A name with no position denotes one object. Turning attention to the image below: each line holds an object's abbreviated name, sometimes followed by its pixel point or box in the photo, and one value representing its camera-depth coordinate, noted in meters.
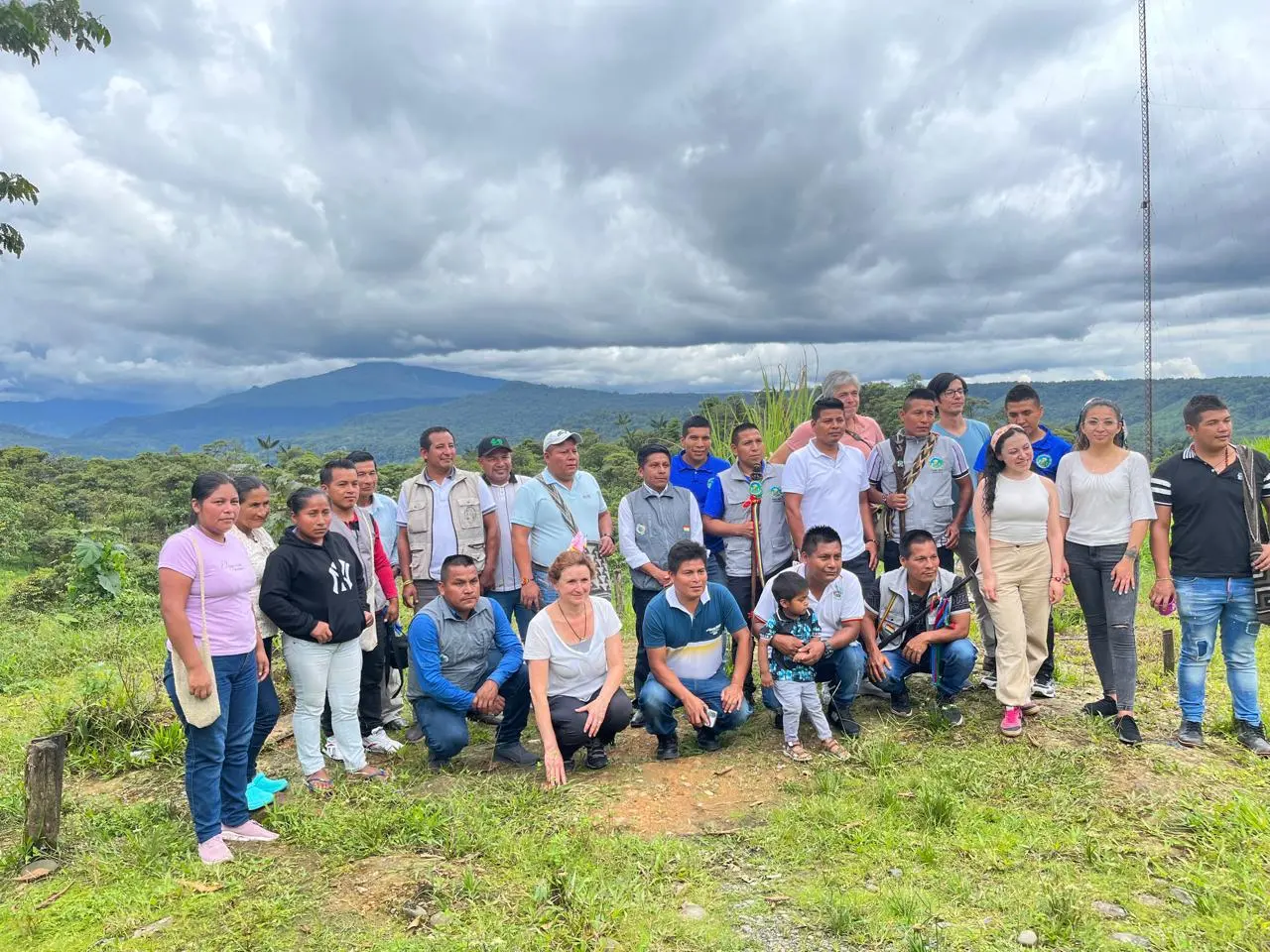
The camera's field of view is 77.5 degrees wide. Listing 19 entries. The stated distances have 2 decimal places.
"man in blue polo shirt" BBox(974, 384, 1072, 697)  5.88
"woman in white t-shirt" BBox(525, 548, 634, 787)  5.09
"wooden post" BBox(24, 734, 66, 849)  4.37
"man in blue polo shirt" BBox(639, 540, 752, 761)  5.39
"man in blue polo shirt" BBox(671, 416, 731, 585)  6.21
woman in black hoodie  4.77
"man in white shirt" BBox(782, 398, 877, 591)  5.80
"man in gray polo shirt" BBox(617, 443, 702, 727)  6.01
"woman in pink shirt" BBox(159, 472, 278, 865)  3.96
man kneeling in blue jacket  5.30
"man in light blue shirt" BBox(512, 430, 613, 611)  6.01
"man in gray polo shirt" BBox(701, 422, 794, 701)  6.13
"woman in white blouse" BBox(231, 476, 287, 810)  4.65
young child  5.34
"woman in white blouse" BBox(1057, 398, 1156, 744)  5.29
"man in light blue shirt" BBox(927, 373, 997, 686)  6.08
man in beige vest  6.09
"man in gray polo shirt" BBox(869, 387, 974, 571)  5.91
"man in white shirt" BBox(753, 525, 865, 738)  5.34
